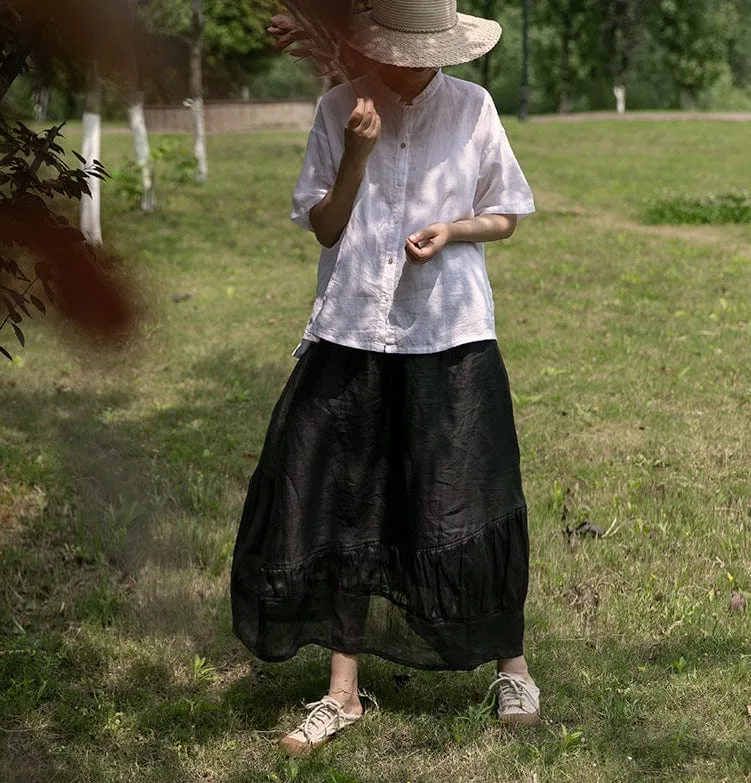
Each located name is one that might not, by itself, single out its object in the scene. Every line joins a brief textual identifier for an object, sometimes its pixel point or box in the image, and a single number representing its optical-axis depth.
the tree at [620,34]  38.95
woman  2.81
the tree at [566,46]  36.75
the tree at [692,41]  42.22
